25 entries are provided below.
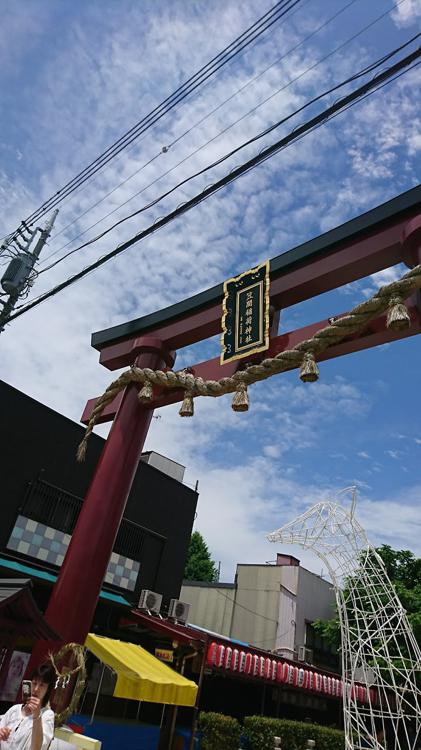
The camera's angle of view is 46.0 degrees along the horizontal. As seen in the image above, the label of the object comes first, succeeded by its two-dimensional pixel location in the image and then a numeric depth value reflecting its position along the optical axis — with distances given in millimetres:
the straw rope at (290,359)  4598
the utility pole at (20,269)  12398
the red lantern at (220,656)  10969
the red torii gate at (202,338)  5602
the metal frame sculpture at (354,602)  7746
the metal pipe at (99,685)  10374
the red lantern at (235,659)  11375
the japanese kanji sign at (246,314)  6258
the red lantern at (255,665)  12055
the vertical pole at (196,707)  10200
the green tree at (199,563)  29944
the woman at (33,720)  3176
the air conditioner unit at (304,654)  20219
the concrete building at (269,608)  20438
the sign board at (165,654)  11748
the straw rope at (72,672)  4339
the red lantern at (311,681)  13891
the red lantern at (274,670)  12609
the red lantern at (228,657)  11177
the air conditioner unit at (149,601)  11883
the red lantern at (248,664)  11827
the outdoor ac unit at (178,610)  12562
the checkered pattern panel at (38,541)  9867
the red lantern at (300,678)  13484
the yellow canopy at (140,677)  8359
